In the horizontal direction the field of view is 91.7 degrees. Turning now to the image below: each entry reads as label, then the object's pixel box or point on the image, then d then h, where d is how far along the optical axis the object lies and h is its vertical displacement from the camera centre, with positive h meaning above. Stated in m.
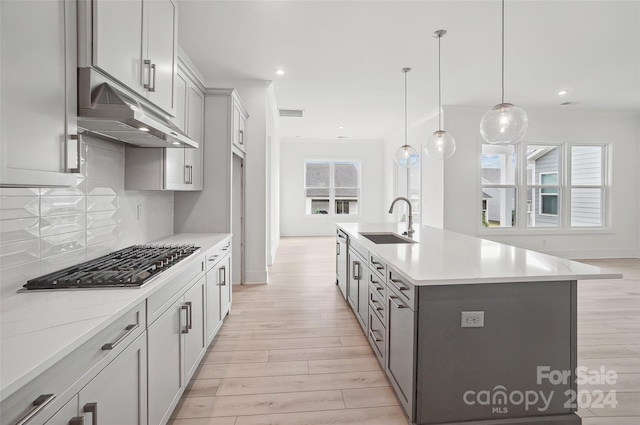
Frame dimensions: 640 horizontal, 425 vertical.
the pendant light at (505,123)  2.54 +0.73
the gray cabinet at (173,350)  1.45 -0.79
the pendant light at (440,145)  3.63 +0.77
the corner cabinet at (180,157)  2.35 +0.41
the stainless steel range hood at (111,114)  1.34 +0.44
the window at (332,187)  9.56 +0.70
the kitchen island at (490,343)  1.58 -0.69
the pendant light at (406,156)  4.26 +0.75
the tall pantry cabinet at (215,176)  3.30 +0.35
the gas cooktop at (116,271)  1.36 -0.32
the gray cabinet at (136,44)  1.35 +0.86
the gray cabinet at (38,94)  1.01 +0.41
